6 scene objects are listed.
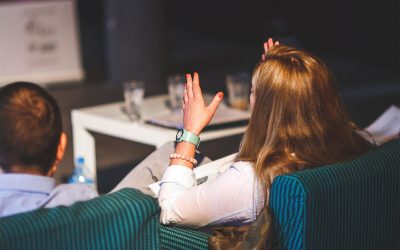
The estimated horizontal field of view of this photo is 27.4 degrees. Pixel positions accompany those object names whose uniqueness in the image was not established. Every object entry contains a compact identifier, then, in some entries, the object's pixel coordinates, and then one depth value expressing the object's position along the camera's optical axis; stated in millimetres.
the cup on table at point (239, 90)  4406
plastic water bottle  4358
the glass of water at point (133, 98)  4246
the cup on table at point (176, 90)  4379
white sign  8227
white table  3951
